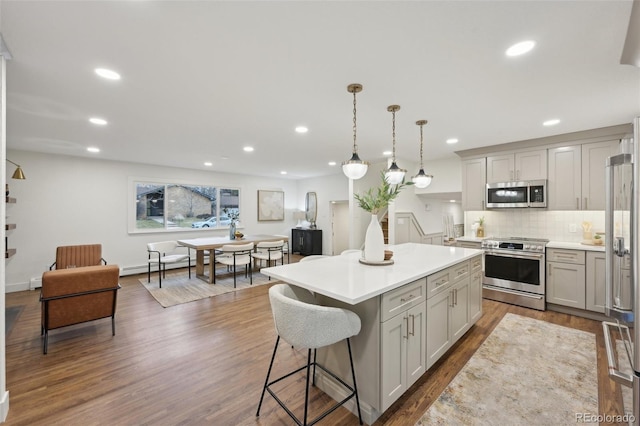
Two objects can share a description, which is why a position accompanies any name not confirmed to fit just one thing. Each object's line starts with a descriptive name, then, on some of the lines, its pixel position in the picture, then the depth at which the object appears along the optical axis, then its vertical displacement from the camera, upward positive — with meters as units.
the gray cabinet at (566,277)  3.53 -0.87
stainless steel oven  3.78 -0.86
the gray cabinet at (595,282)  3.37 -0.87
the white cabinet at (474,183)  4.58 +0.54
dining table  5.07 -0.61
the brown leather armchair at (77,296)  2.64 -0.88
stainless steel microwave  4.03 +0.31
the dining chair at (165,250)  4.97 -0.71
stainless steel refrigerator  1.10 -0.20
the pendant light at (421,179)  3.15 +0.41
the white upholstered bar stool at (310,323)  1.55 -0.66
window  6.04 +0.17
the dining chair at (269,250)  5.35 -0.79
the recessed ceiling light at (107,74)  2.06 +1.11
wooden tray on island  2.38 -0.45
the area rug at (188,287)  4.25 -1.36
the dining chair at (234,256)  4.85 -0.88
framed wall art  8.03 +0.24
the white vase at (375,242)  2.38 -0.26
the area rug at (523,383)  1.85 -1.39
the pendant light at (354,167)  2.52 +0.44
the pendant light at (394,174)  2.90 +0.44
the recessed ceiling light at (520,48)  1.74 +1.12
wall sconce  3.59 +0.52
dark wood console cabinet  7.98 -0.87
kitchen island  1.72 -0.75
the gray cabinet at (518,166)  4.05 +0.76
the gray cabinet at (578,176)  3.59 +0.54
